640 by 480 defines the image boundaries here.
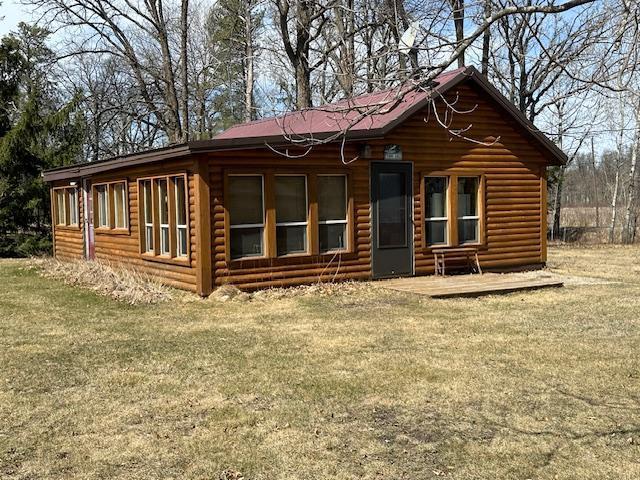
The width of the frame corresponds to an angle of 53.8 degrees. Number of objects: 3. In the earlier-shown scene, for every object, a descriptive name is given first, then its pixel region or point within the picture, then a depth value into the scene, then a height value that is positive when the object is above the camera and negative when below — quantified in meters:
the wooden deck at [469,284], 10.77 -1.36
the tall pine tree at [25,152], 20.98 +2.17
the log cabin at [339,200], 10.80 +0.21
